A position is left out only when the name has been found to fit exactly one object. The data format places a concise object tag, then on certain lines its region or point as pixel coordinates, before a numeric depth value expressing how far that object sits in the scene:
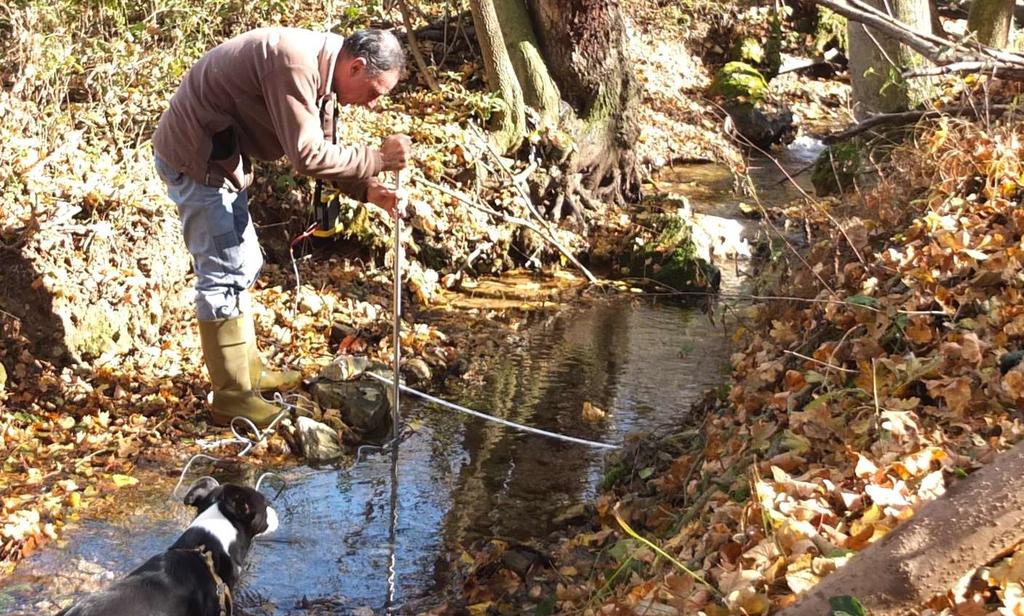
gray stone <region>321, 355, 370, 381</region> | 6.63
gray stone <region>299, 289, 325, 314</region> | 7.74
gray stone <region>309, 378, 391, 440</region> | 6.32
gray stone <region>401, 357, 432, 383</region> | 7.05
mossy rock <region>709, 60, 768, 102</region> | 15.48
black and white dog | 3.69
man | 5.11
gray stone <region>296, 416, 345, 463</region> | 5.93
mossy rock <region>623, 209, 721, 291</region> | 9.29
